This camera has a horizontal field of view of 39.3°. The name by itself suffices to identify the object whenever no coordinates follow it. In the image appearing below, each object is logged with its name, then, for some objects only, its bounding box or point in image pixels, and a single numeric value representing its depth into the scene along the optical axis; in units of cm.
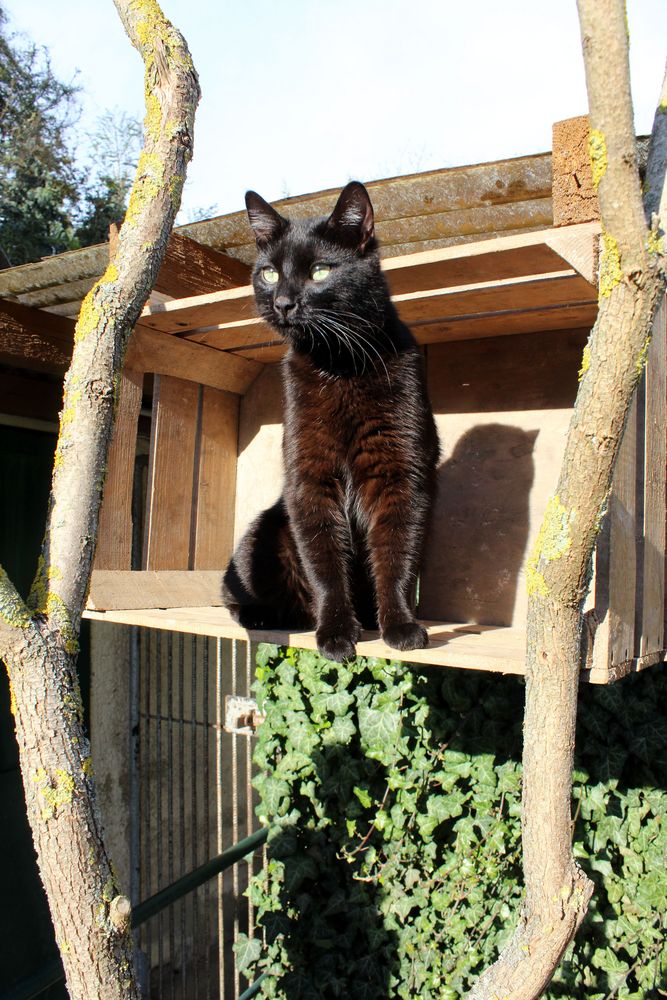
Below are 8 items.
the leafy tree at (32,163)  750
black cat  83
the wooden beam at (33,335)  100
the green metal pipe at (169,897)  88
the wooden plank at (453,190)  89
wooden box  75
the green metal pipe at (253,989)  111
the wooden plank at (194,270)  94
